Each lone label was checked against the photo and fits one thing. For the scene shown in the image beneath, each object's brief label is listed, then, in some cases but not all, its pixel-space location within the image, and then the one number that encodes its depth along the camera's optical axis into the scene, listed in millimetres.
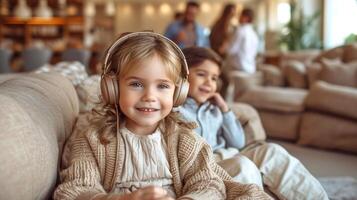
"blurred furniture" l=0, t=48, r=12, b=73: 6955
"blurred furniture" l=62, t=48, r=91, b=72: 6214
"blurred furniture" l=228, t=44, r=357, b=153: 3896
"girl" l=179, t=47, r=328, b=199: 1715
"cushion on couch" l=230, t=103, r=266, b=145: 2516
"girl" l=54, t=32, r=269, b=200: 1198
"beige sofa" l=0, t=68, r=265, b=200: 945
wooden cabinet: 11711
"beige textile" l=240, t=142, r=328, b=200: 1713
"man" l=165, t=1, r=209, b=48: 4844
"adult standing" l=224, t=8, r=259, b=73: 5828
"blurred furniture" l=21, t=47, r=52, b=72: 6809
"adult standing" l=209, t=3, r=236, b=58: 4965
